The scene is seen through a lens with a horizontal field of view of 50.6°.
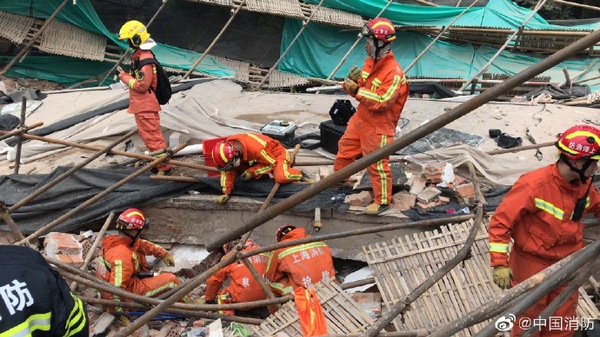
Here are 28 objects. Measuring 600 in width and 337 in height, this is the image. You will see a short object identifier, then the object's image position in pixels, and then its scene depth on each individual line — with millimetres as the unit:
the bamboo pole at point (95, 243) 6578
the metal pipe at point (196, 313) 5702
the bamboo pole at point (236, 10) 11984
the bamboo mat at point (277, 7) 12555
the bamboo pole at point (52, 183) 6695
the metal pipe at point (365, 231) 5176
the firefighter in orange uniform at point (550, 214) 4141
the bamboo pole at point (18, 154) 7035
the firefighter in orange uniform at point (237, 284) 6074
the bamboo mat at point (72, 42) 12820
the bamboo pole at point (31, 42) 12086
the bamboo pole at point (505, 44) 11406
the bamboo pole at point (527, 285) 3062
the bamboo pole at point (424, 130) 2709
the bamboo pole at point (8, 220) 5938
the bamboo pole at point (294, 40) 12627
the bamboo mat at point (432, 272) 5484
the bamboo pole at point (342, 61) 12328
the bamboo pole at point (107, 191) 6754
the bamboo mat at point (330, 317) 5316
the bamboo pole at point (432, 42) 12562
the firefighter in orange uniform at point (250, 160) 6539
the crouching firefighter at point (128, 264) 5934
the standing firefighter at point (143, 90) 7172
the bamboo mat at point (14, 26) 12383
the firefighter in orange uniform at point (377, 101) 5887
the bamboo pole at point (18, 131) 7000
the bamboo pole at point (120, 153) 6969
